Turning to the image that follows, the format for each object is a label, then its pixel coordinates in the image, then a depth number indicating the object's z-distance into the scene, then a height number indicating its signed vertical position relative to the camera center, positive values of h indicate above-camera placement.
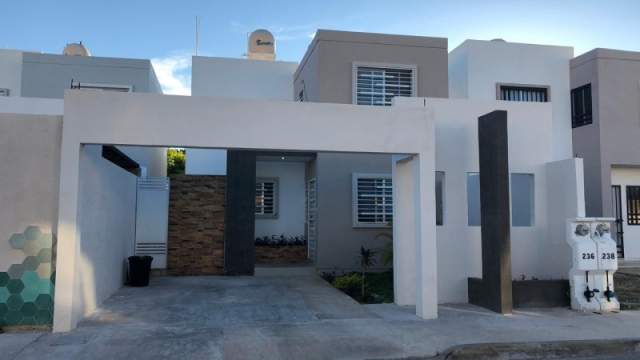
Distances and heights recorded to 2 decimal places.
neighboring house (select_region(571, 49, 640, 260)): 15.61 +2.48
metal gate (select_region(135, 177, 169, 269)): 14.79 +0.05
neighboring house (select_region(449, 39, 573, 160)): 16.95 +4.79
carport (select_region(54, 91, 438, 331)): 8.20 +1.47
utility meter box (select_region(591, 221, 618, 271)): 10.01 -0.35
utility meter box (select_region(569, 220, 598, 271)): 9.91 -0.38
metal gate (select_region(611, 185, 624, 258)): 15.85 +0.37
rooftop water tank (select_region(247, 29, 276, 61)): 21.56 +7.16
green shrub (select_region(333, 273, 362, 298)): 12.27 -1.40
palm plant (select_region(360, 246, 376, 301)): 13.29 -0.88
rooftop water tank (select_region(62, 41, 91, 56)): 20.68 +6.73
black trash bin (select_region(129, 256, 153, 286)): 12.78 -1.12
